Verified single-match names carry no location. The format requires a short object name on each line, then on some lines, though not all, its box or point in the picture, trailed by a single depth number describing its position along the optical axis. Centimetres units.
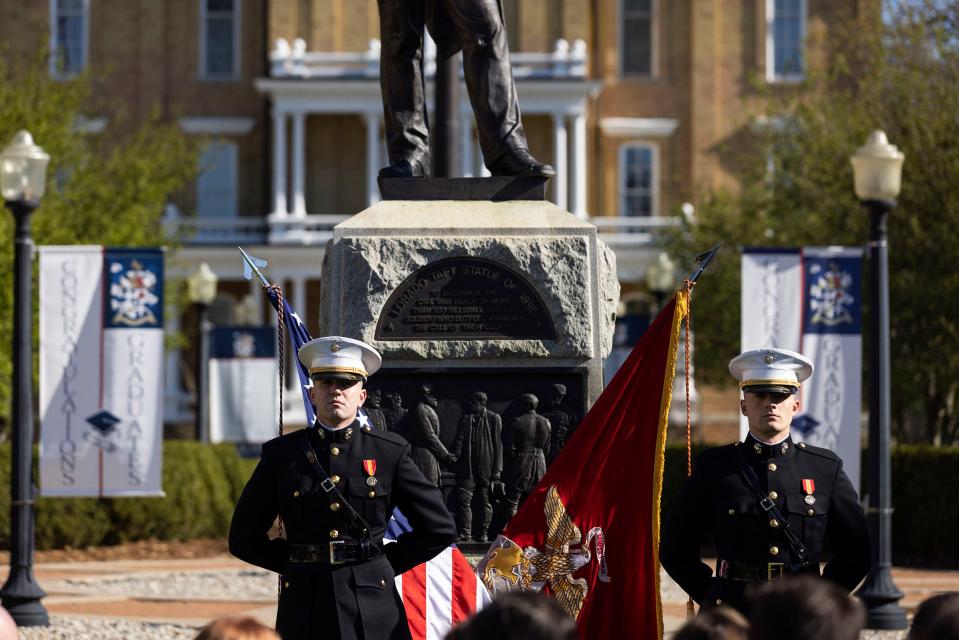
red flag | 1291
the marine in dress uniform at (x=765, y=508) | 1162
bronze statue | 1503
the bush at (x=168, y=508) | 3803
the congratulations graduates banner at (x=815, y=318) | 2715
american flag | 1299
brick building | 8931
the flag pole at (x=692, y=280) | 1245
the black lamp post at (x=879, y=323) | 2560
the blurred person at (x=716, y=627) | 753
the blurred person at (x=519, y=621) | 716
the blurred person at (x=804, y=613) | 731
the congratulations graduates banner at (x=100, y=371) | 2785
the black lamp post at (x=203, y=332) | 4876
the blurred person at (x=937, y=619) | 722
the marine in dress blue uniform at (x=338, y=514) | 1139
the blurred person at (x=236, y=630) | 779
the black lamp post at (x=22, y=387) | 2393
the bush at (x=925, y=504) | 3602
